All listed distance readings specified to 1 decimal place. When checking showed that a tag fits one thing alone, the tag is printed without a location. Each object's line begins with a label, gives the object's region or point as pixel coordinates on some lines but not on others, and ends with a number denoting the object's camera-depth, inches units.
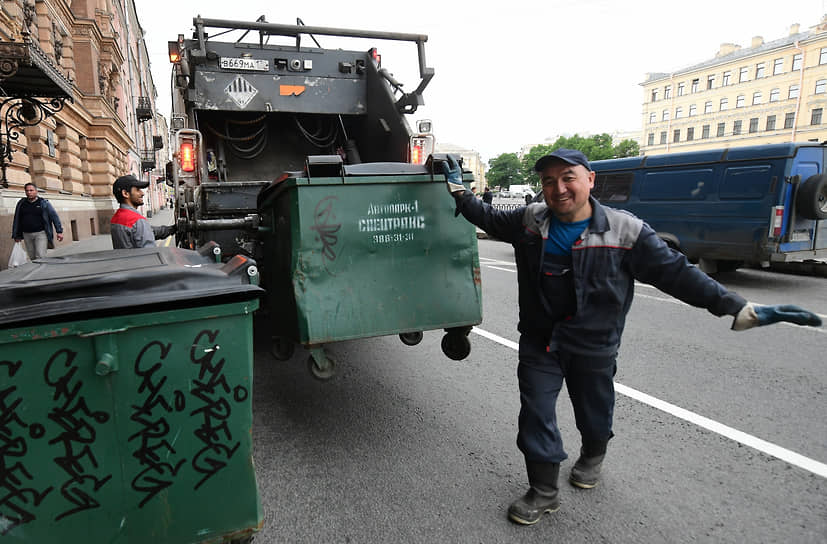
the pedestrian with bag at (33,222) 354.0
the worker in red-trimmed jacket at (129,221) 175.3
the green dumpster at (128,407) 65.8
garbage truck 115.0
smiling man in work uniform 93.6
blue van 320.8
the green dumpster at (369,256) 113.3
